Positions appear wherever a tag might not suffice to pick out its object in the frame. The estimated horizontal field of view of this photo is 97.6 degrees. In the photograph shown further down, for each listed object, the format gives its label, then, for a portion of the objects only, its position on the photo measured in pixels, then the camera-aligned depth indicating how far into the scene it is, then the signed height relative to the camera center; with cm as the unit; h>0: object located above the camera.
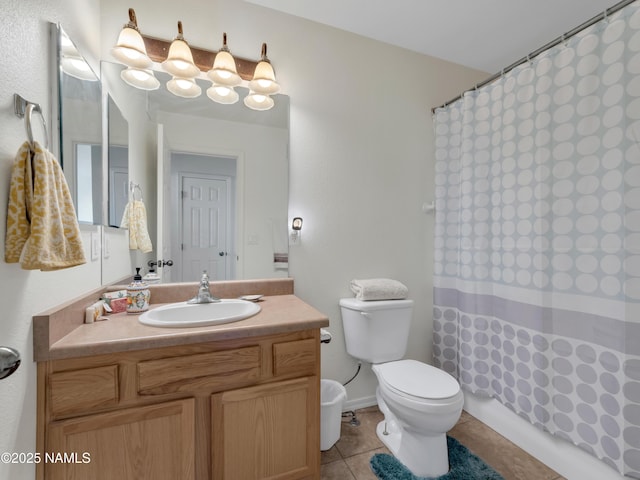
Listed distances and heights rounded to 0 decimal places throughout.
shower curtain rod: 112 +93
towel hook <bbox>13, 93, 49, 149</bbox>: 75 +36
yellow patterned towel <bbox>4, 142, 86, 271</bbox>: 73 +6
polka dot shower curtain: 112 -2
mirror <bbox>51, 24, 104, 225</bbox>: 100 +45
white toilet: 130 -74
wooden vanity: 88 -58
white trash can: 151 -100
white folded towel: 177 -33
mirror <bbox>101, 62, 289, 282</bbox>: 151 +32
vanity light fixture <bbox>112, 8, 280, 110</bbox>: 134 +89
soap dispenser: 125 -27
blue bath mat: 136 -117
